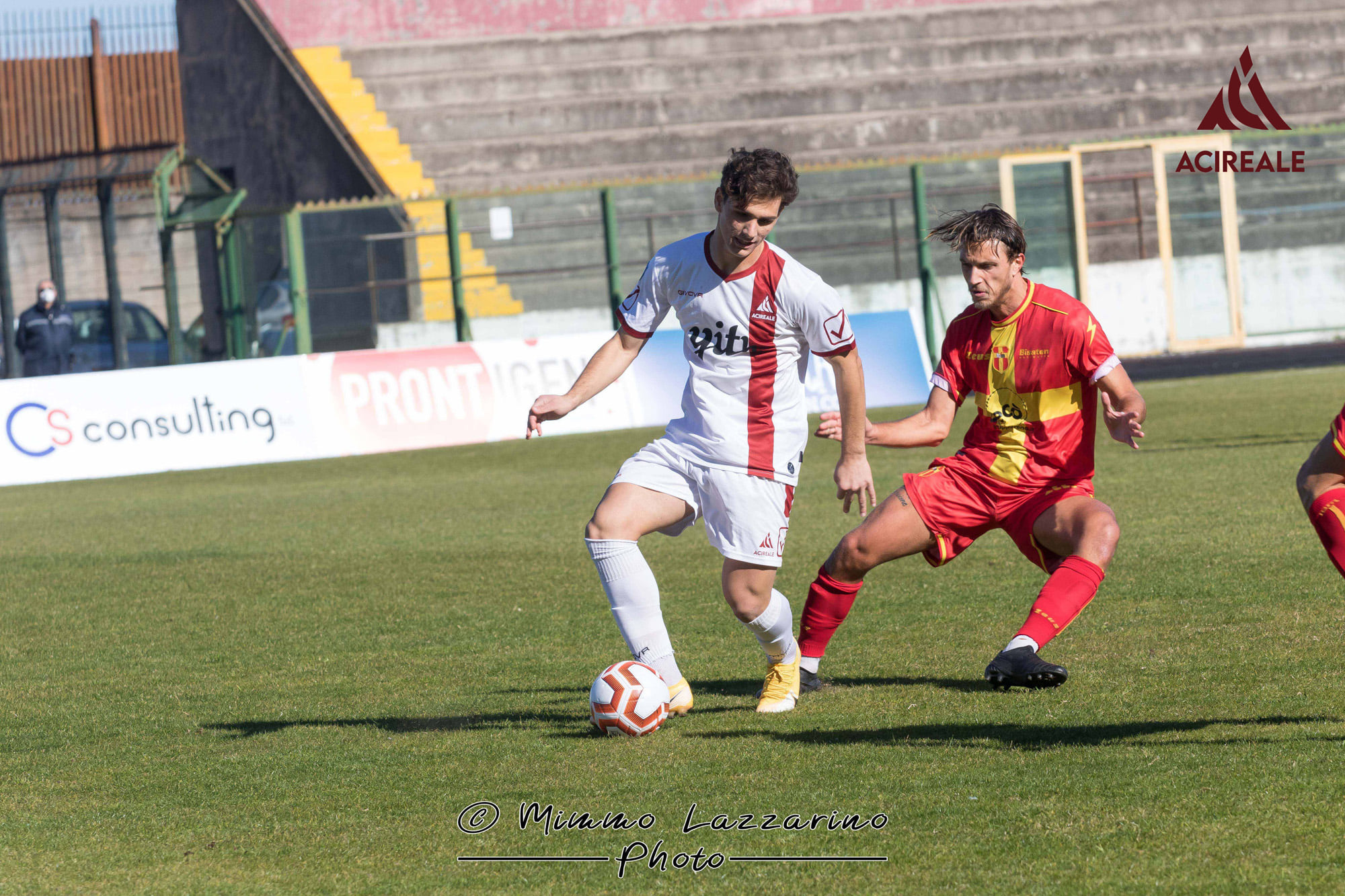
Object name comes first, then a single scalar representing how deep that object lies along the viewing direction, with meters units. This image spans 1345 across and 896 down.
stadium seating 53.06
